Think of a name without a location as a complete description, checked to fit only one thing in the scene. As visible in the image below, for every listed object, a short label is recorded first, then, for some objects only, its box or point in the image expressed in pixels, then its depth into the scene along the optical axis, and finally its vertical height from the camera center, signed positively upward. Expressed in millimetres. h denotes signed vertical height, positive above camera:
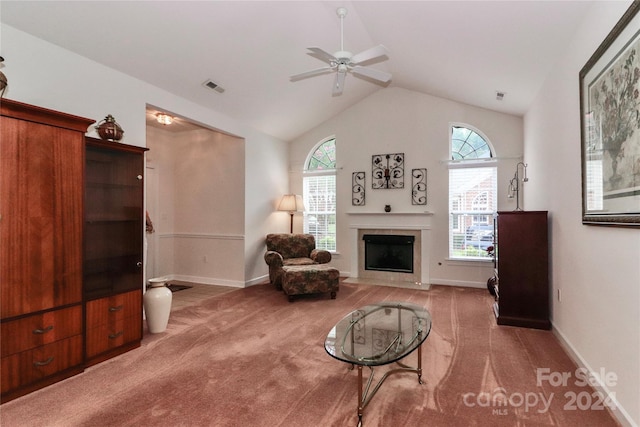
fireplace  5746 -394
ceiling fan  3021 +1498
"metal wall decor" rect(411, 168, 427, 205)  5789 +520
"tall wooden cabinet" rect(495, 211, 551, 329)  3488 -604
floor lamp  6172 +221
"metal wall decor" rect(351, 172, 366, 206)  6215 +525
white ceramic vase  3336 -938
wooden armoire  2092 -203
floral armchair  5302 -610
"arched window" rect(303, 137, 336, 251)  6535 +449
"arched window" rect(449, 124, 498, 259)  5441 +372
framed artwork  1763 +551
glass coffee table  1910 -851
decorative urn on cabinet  2855 +773
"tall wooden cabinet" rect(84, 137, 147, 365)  2686 -282
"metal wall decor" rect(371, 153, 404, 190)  5953 +836
